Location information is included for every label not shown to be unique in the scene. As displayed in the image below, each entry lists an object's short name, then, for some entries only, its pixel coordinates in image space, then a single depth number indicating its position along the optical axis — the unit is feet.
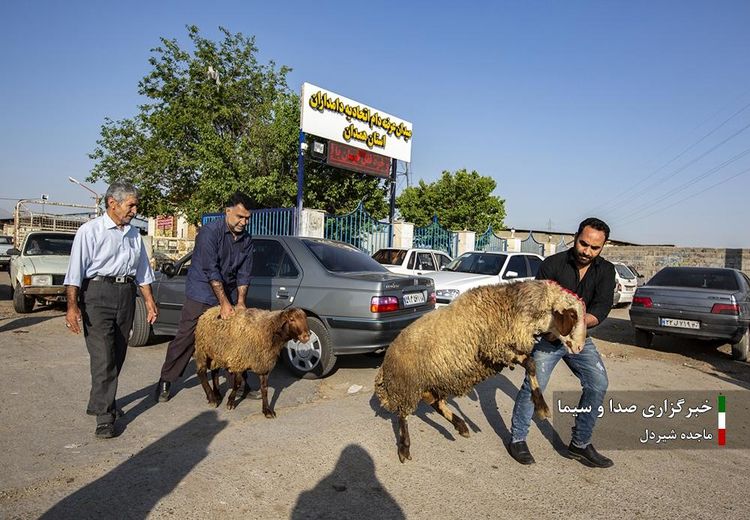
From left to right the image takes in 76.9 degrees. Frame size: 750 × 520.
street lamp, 73.45
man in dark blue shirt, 15.55
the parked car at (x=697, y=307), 26.81
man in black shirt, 11.89
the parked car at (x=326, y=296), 18.72
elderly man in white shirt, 12.82
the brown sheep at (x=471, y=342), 10.23
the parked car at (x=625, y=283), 53.83
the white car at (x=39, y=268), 31.30
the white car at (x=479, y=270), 31.22
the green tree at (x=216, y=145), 61.26
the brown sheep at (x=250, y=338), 15.02
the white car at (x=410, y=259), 42.09
